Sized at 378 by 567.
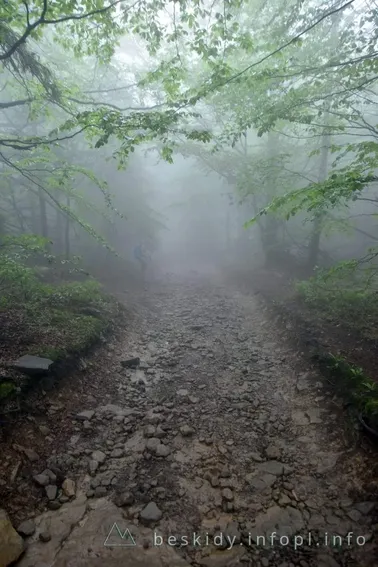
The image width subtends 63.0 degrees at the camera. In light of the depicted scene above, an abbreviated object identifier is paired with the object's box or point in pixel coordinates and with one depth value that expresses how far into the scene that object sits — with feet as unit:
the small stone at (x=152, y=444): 14.02
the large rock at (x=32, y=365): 15.39
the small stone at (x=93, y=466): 12.67
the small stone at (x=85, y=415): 15.54
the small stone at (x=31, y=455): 12.38
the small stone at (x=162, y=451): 13.73
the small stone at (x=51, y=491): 11.26
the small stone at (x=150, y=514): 10.67
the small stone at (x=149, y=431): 14.93
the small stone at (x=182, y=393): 18.34
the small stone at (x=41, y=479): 11.62
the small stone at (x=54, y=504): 10.92
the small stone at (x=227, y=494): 11.65
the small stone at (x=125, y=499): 11.28
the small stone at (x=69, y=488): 11.53
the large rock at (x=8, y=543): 8.85
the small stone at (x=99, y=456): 13.28
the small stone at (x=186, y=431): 14.98
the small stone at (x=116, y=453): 13.58
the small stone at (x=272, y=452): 13.67
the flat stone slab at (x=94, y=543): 9.22
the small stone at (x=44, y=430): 13.85
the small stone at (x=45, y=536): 9.73
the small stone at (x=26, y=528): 9.80
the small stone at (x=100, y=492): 11.62
